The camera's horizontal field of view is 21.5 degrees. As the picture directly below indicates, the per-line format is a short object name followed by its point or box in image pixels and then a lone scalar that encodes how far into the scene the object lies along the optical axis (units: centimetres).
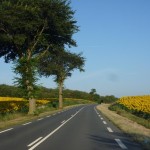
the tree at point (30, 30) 3662
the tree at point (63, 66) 6550
